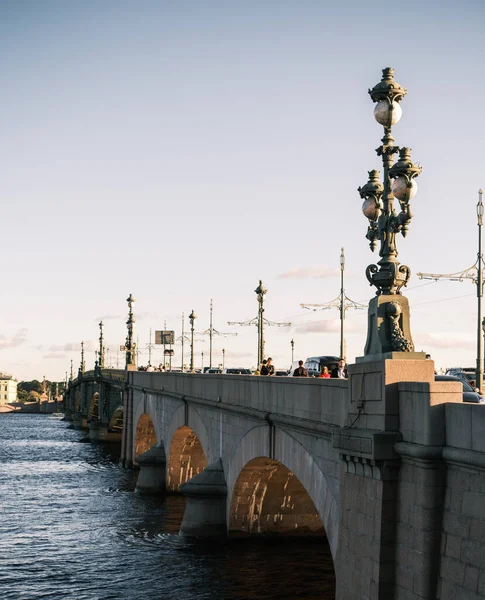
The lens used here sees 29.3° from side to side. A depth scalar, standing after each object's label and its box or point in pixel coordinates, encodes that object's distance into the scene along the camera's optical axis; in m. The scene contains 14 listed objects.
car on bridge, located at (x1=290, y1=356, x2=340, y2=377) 43.12
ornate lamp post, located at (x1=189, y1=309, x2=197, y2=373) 55.12
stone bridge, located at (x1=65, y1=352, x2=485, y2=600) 12.15
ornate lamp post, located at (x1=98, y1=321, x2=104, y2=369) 100.25
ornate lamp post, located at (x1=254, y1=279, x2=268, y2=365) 39.31
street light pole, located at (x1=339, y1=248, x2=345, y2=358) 48.04
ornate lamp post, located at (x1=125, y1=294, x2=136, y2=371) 64.00
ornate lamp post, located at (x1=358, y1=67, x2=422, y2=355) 14.12
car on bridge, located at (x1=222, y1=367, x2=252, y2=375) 55.62
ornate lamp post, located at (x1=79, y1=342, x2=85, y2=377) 147.41
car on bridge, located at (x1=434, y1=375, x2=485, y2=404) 24.49
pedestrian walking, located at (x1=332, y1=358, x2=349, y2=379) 27.58
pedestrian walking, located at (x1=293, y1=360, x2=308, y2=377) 27.66
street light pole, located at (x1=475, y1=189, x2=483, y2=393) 33.72
